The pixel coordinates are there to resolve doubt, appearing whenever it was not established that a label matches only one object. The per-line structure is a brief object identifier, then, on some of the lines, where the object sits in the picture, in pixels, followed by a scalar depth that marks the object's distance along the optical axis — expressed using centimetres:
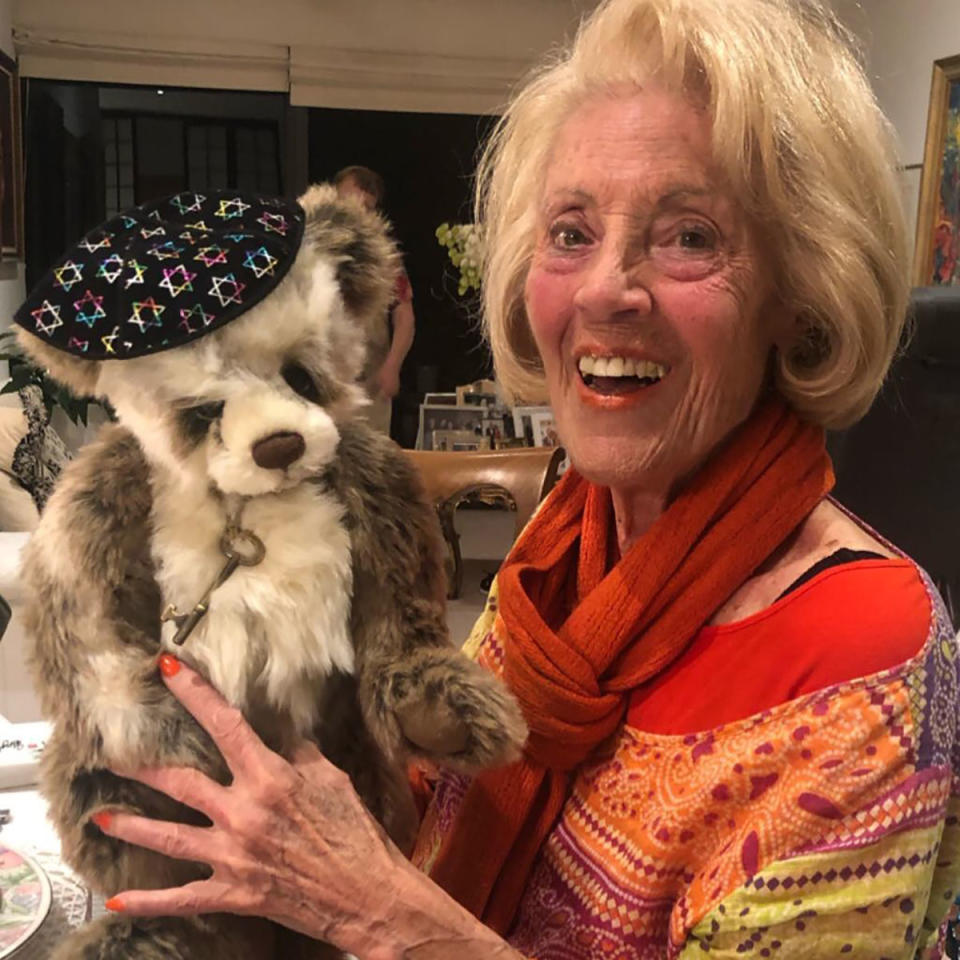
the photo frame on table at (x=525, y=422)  367
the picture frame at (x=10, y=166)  377
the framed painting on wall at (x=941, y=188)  300
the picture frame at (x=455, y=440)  382
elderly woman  72
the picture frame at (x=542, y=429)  355
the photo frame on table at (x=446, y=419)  388
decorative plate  86
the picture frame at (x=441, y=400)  410
